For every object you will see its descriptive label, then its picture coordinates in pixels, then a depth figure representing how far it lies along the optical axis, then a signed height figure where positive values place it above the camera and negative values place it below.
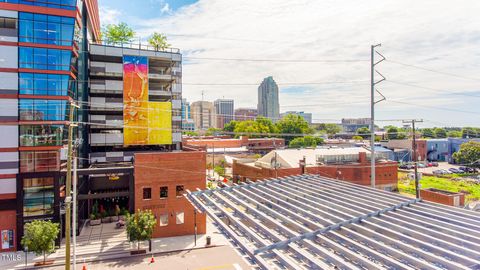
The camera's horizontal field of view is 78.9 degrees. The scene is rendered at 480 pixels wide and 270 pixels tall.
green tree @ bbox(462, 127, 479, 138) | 114.47 +1.31
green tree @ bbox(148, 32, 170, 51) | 39.91 +12.78
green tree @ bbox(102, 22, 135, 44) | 39.91 +13.98
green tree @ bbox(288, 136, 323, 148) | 88.50 -2.09
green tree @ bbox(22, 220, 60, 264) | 20.69 -7.34
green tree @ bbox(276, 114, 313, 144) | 105.00 +3.32
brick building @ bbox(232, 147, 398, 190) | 42.22 -4.68
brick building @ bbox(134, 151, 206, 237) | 26.88 -4.82
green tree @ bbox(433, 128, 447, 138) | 150.69 +1.15
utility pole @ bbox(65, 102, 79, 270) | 14.21 -3.50
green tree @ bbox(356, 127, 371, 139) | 148.88 +2.62
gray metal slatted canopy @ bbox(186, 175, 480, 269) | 7.64 -3.19
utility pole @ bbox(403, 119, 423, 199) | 21.97 +1.00
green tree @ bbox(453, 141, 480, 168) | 72.38 -4.71
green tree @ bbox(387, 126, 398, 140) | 131.90 +0.05
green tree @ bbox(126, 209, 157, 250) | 22.61 -7.14
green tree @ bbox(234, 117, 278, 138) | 110.17 +3.53
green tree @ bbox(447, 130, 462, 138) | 147.05 +0.57
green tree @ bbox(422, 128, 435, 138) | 146.20 +1.09
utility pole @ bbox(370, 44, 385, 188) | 19.77 +3.51
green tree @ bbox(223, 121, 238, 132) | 147.60 +4.67
